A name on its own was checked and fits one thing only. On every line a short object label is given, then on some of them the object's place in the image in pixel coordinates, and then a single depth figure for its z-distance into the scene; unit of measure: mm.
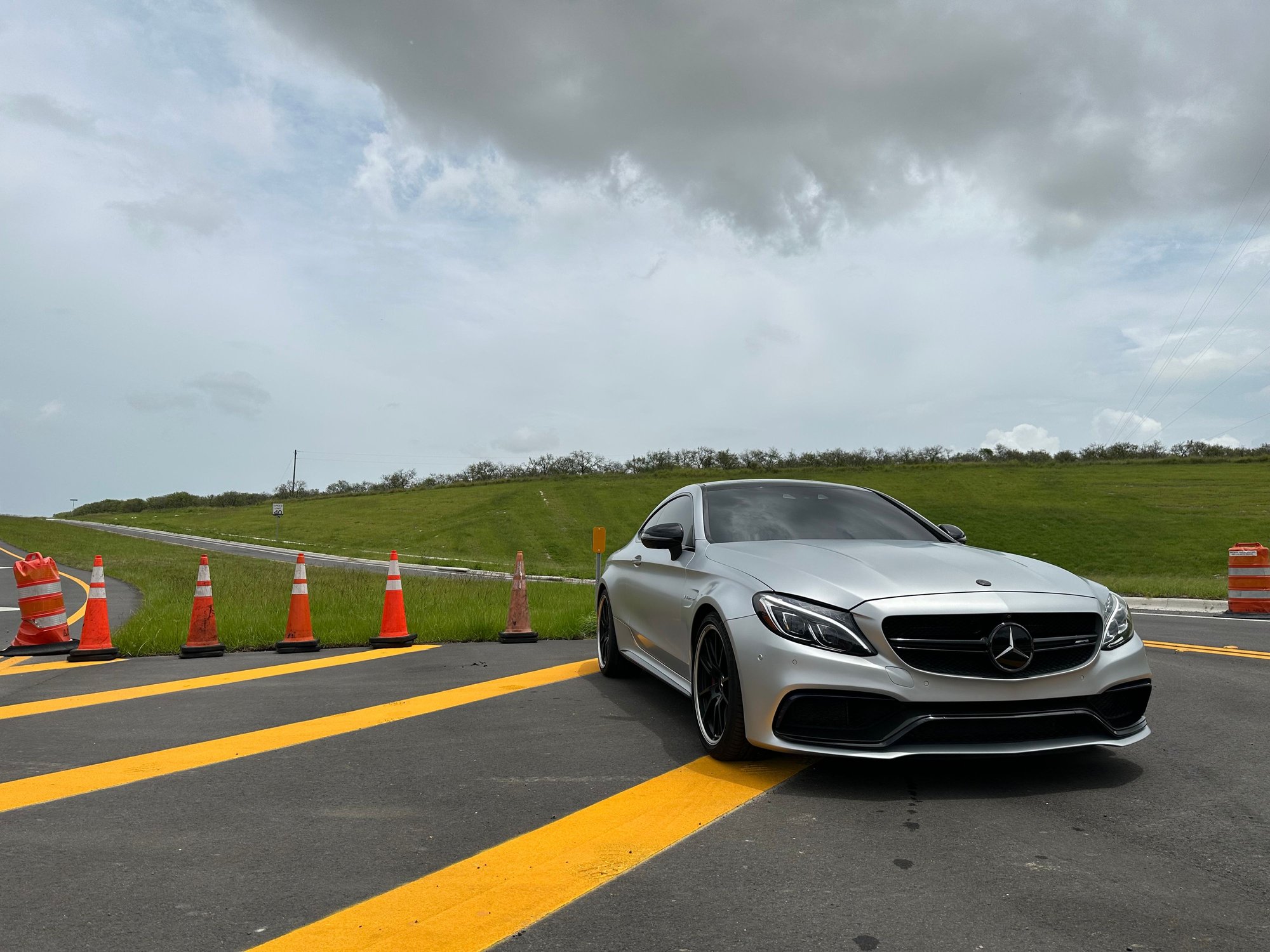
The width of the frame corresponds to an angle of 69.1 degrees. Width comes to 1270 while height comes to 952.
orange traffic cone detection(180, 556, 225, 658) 8898
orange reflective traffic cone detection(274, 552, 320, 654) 9180
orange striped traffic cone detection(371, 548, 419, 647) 9523
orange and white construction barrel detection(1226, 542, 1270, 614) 12555
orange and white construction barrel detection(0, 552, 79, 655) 9117
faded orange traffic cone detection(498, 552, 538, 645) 9773
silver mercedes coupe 3842
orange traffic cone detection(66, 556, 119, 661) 8594
